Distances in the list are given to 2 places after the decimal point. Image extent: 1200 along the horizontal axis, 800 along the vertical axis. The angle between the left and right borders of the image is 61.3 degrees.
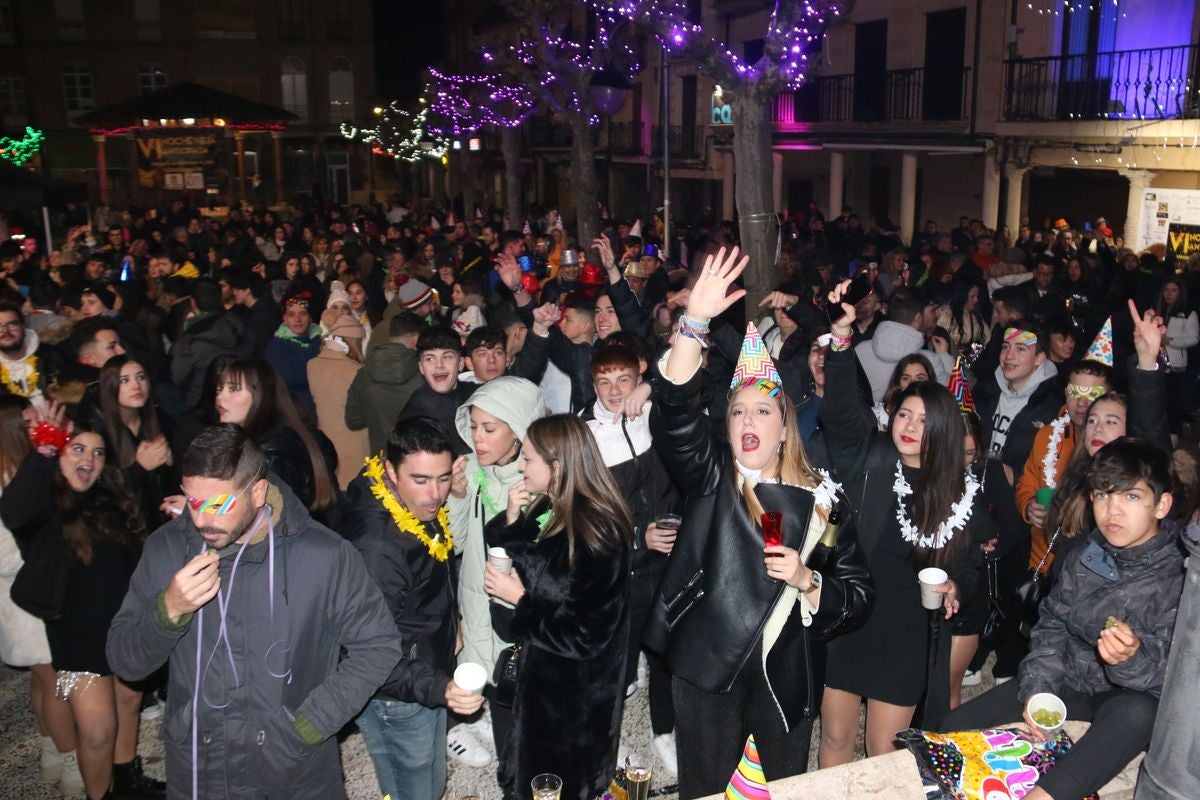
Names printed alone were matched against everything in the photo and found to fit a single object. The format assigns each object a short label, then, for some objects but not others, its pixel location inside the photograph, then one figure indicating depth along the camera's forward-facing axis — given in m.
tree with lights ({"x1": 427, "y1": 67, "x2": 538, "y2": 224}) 23.02
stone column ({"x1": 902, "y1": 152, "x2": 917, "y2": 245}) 20.89
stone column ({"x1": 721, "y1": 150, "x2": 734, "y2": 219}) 28.11
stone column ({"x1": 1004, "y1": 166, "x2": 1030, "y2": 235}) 18.50
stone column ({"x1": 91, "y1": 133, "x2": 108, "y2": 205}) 26.14
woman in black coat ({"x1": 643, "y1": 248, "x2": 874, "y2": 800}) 3.42
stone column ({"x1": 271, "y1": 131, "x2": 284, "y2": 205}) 40.97
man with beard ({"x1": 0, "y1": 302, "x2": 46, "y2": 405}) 6.62
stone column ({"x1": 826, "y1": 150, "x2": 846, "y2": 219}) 23.23
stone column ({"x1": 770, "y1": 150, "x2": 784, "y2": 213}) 25.52
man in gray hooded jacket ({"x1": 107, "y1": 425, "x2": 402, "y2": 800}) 3.00
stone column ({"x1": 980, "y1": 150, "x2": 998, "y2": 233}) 19.12
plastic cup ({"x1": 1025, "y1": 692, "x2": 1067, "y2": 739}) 2.93
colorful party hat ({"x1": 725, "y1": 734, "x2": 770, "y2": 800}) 2.49
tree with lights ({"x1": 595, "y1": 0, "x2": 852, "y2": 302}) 9.34
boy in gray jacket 3.02
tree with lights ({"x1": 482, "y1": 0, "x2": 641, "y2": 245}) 16.70
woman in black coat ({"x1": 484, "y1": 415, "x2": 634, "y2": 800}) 3.46
